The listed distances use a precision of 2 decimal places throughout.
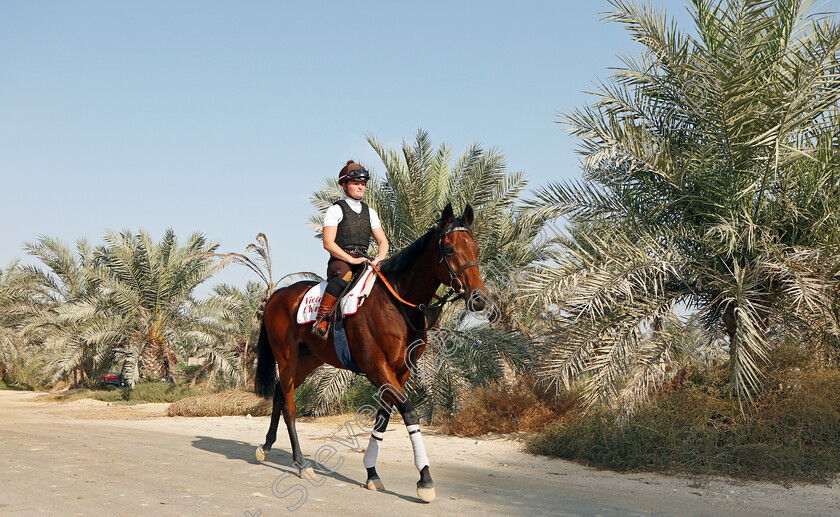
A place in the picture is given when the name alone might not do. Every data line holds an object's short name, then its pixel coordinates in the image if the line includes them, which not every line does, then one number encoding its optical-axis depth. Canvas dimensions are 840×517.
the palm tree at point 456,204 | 12.35
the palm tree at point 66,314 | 22.95
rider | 7.07
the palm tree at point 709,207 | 8.59
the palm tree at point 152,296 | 22.39
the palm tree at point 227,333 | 21.36
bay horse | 5.82
